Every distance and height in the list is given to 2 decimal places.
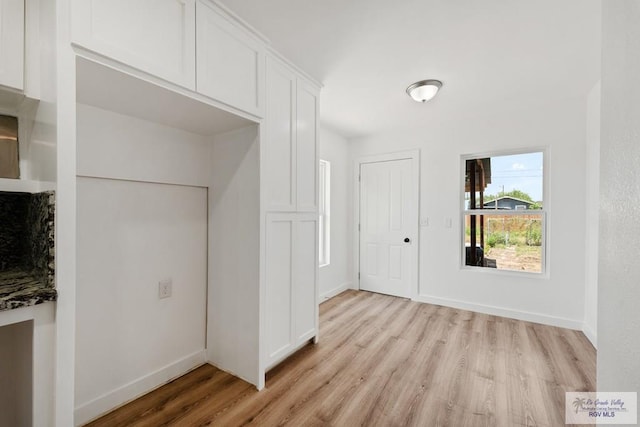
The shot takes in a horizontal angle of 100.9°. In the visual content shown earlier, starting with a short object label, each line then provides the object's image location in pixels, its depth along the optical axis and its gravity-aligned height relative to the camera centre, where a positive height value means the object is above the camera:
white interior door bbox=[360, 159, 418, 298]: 3.82 -0.22
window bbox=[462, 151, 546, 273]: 3.13 +0.01
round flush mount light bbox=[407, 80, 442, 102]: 2.49 +1.18
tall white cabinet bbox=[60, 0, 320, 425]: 1.17 +0.40
